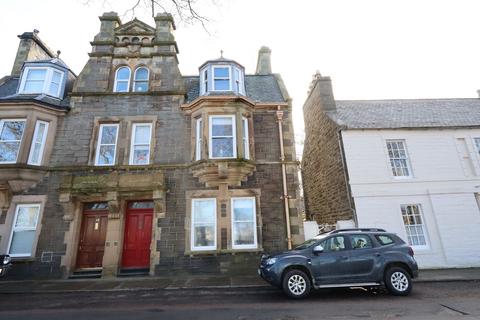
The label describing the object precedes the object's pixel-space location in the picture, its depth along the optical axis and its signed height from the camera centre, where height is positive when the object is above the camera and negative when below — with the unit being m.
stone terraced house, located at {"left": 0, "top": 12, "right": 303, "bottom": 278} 10.97 +3.17
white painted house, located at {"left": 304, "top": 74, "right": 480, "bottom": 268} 11.76 +2.56
